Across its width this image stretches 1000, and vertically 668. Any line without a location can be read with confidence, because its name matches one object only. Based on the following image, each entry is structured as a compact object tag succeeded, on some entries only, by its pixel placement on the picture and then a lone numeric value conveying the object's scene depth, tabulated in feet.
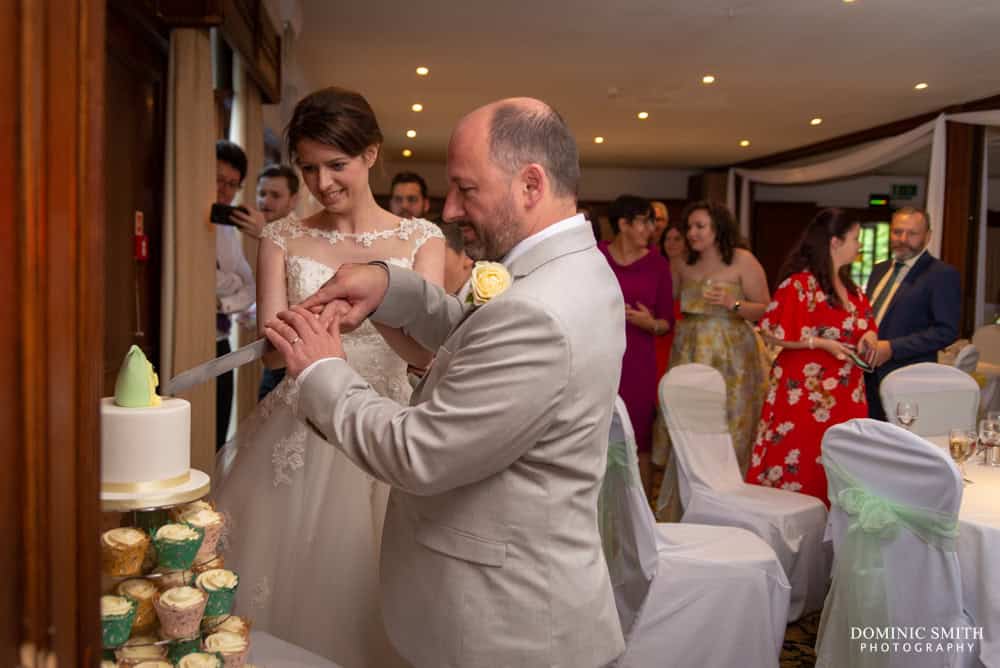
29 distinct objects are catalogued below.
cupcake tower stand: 3.97
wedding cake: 3.99
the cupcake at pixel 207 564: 4.42
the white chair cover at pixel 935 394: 12.55
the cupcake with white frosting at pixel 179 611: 4.05
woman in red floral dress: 13.15
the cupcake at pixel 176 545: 4.15
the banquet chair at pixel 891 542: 7.52
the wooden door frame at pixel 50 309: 2.31
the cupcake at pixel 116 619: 3.85
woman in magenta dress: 16.05
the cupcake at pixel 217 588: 4.34
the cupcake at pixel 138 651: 4.03
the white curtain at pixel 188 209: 11.69
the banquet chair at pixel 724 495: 11.61
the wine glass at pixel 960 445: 9.16
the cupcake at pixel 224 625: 4.40
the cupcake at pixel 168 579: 4.21
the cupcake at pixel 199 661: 4.12
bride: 6.81
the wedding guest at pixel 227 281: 13.75
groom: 4.30
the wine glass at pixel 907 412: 9.83
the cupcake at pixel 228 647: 4.31
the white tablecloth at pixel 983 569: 7.35
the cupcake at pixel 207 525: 4.39
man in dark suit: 15.51
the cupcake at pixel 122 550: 4.02
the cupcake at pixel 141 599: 4.11
